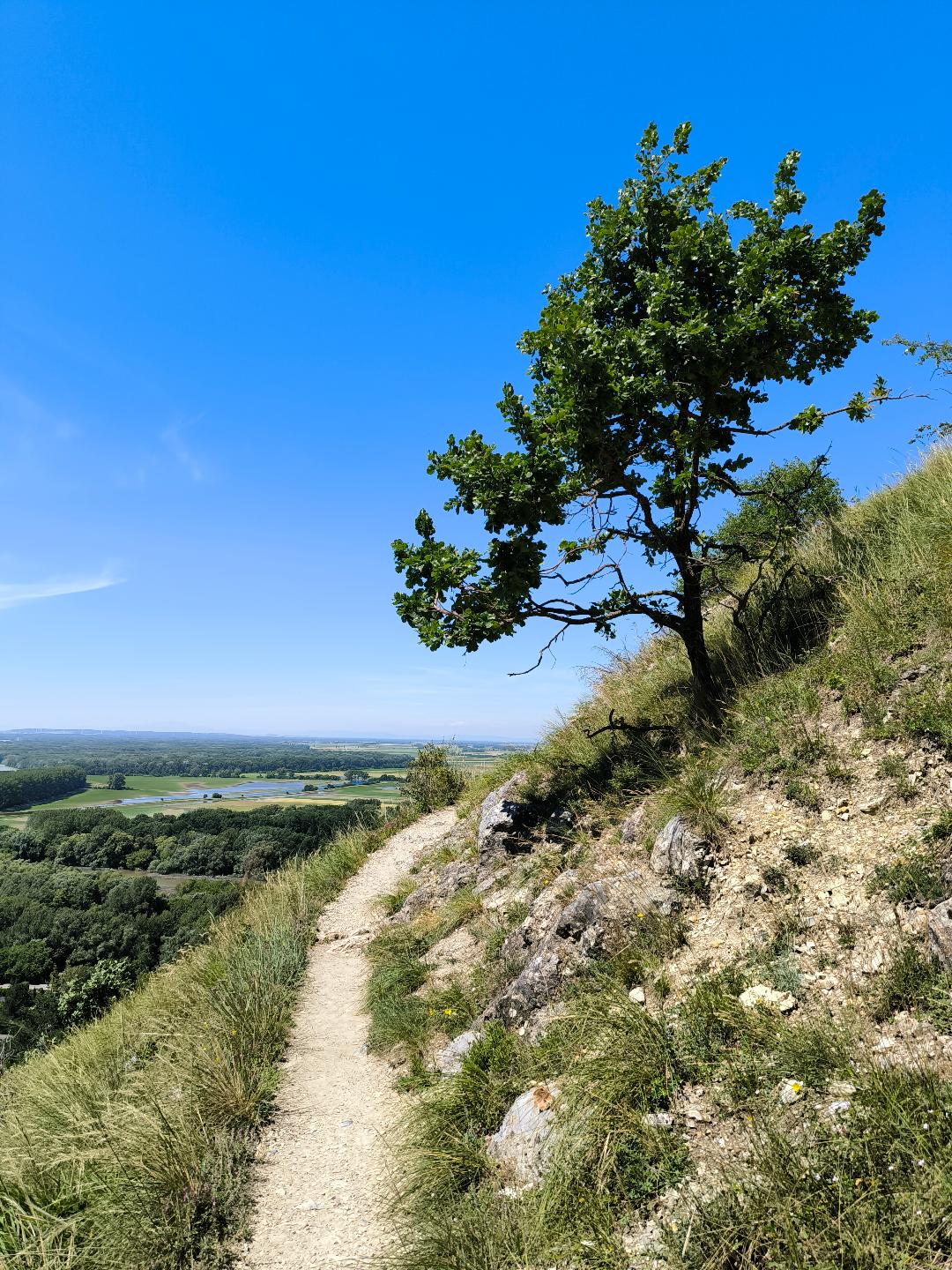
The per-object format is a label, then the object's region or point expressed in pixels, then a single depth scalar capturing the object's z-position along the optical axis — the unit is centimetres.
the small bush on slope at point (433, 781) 1859
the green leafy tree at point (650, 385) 712
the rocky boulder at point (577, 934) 572
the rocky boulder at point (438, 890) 1057
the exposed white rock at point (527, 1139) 407
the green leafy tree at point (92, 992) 2723
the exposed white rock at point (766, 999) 408
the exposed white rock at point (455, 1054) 603
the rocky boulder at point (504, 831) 969
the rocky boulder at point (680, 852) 570
